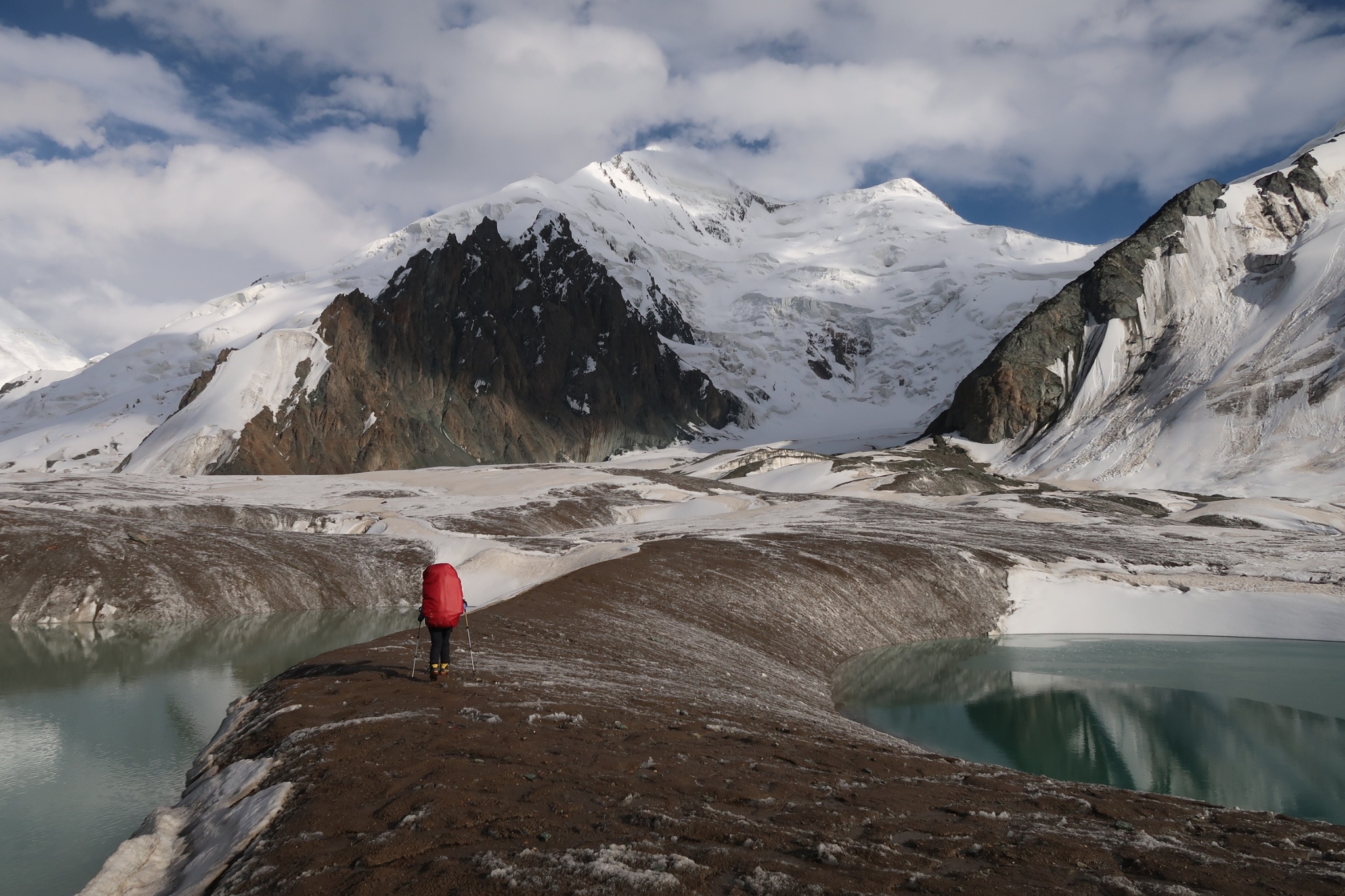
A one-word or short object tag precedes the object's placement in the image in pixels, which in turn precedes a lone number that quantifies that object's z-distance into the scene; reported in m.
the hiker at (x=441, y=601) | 16.97
